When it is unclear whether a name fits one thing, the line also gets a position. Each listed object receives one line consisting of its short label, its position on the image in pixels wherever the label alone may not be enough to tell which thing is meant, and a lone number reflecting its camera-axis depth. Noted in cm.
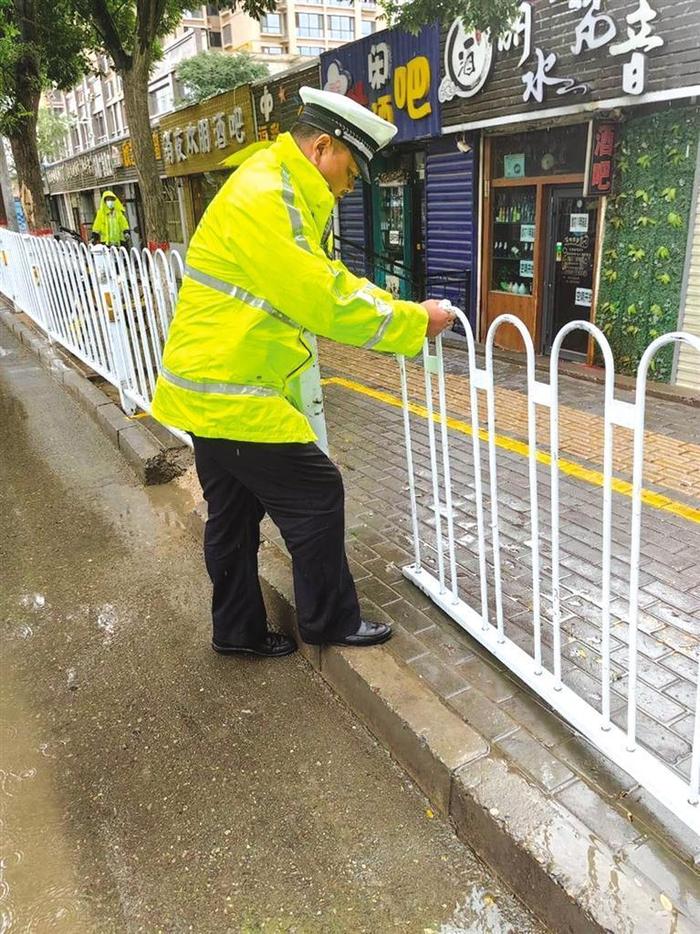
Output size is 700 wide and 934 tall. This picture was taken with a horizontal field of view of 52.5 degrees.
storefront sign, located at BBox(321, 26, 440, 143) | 936
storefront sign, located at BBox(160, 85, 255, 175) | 1422
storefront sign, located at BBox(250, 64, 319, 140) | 1227
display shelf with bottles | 891
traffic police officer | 217
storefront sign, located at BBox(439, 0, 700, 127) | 648
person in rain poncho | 1496
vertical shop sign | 725
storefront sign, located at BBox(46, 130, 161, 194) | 2275
